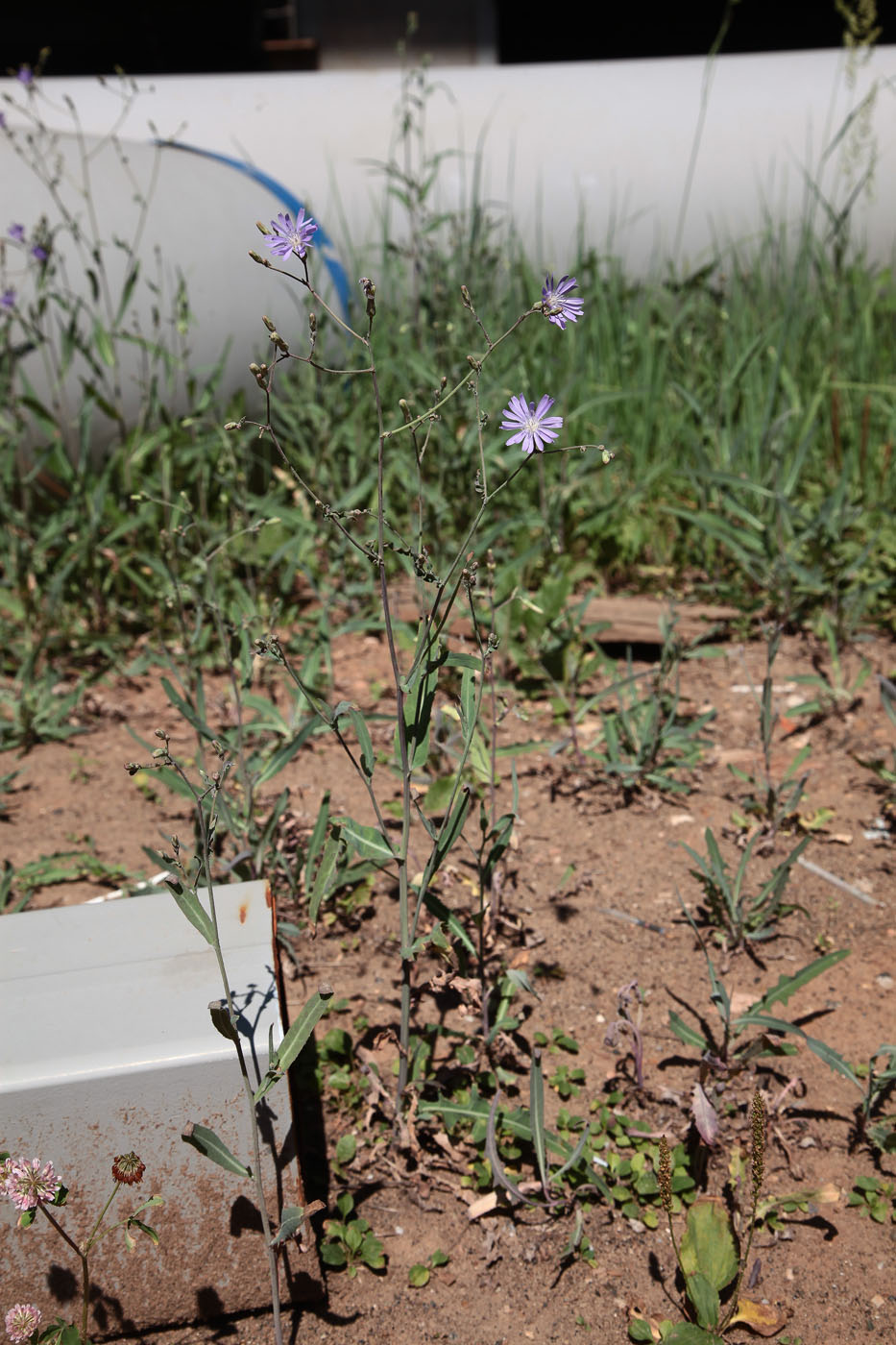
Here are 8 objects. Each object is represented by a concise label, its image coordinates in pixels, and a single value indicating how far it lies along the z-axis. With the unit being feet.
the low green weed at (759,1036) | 4.77
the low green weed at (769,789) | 6.24
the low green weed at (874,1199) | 4.55
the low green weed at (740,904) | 5.57
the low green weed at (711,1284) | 4.09
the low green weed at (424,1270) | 4.40
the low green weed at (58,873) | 6.16
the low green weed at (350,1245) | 4.41
